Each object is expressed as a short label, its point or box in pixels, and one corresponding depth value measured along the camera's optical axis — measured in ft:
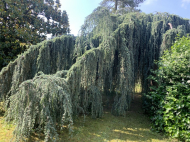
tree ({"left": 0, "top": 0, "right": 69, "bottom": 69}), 19.98
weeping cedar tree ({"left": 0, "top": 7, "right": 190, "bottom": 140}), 9.05
